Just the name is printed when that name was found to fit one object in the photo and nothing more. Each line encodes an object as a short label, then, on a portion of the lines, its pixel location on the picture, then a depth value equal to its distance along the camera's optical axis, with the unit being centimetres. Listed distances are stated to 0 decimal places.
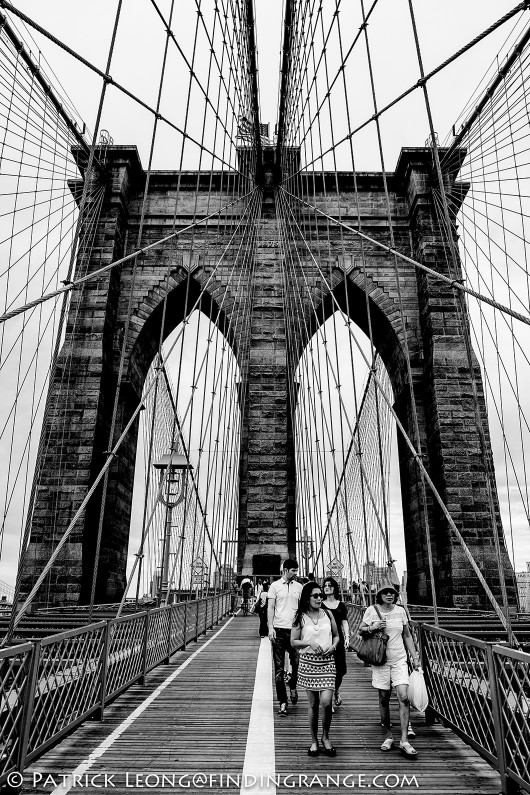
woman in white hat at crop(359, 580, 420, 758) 354
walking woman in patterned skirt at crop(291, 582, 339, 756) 329
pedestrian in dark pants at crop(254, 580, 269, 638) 650
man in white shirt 452
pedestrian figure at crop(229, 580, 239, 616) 1386
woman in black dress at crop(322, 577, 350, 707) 430
